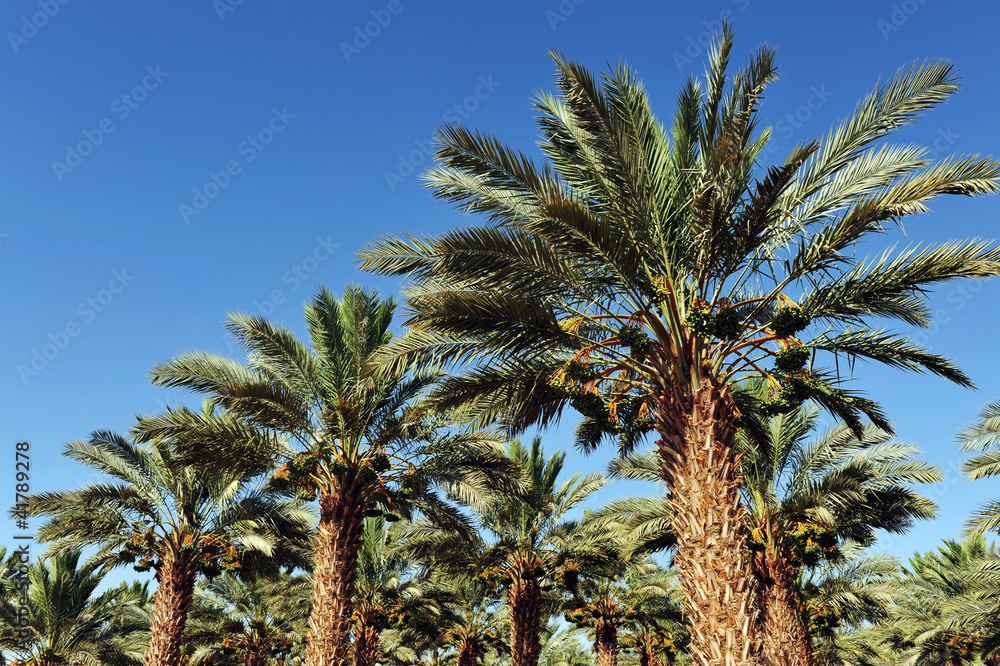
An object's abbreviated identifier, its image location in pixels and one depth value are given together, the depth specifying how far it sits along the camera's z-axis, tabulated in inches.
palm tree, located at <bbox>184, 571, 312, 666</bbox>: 1005.8
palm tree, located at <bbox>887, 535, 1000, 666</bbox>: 1146.7
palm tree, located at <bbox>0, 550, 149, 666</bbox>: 816.9
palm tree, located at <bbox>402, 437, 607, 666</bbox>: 767.7
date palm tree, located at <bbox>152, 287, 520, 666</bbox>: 498.9
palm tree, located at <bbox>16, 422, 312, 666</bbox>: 640.4
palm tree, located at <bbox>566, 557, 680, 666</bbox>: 874.1
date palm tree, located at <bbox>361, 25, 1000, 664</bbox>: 308.7
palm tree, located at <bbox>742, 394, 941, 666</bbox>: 598.2
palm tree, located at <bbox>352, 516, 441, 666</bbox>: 780.8
